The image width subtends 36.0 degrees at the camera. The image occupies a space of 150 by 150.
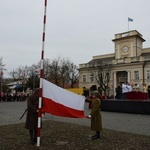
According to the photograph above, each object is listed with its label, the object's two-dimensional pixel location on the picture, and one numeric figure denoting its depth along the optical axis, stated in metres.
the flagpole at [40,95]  7.31
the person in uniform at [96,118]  8.73
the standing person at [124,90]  21.05
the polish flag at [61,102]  7.81
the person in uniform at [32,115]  7.66
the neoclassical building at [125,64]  61.31
